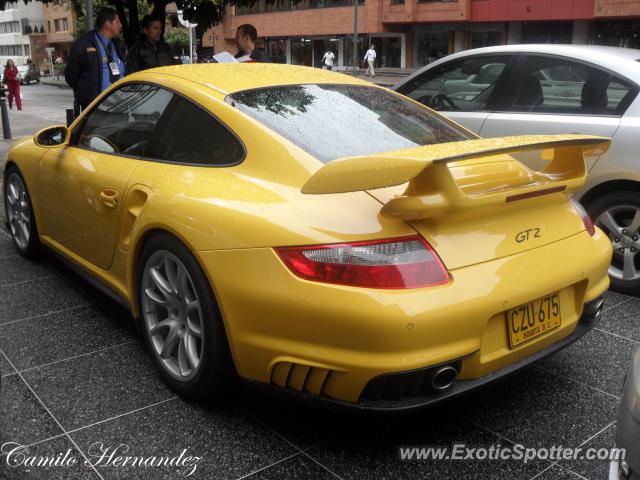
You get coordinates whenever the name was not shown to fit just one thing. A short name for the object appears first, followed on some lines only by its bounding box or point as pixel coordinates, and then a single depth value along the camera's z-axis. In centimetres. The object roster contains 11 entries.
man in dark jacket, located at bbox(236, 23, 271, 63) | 760
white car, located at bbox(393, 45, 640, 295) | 429
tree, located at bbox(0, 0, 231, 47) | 1059
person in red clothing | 2305
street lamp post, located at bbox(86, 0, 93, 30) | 1168
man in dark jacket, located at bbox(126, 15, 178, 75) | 754
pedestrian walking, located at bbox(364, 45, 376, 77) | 4250
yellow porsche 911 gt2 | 224
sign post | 1237
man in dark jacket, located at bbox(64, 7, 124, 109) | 707
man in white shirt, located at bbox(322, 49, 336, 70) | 4344
